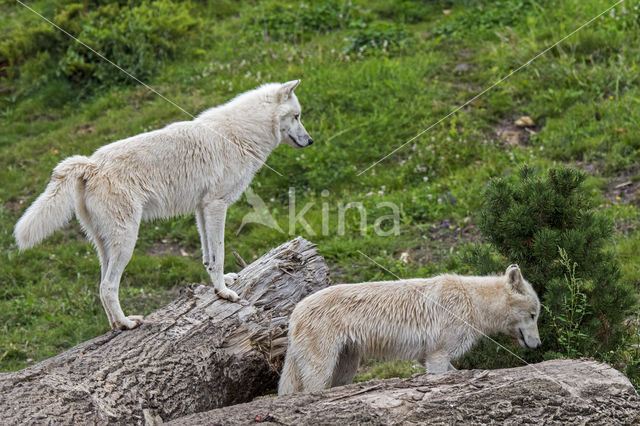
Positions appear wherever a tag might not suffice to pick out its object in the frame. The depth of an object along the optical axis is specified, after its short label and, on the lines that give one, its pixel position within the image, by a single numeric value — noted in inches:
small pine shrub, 510.0
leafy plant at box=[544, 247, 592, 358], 491.7
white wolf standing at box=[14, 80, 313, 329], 512.4
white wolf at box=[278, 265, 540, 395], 484.7
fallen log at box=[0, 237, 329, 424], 432.1
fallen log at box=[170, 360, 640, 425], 390.9
